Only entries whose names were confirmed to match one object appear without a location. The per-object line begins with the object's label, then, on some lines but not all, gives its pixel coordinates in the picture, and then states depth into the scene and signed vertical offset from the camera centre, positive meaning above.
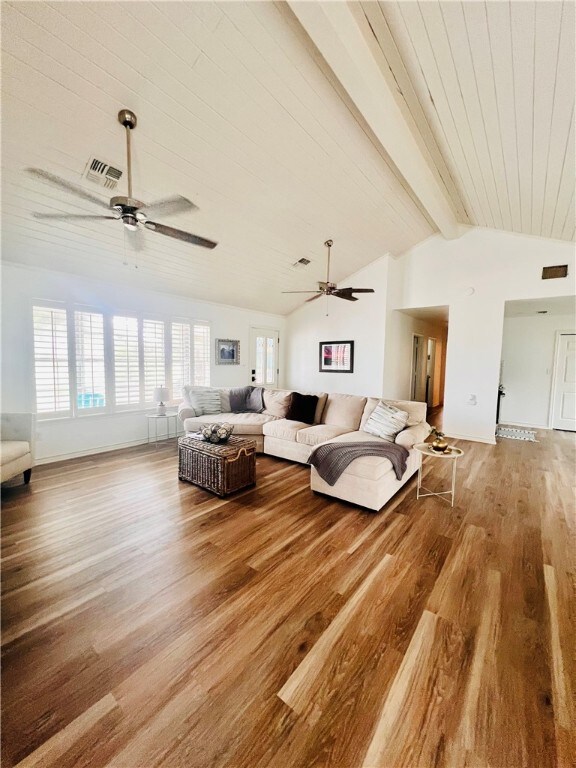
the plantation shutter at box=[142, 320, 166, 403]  4.93 +0.08
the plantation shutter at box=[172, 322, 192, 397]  5.33 +0.09
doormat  5.44 -1.22
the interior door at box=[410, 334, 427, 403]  7.14 -0.05
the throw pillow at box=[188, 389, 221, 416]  4.78 -0.62
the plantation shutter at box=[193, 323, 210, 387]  5.70 +0.15
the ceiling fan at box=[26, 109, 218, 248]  2.03 +1.12
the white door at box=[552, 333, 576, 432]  5.96 -0.30
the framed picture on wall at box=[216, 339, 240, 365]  6.09 +0.23
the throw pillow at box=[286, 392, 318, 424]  4.45 -0.66
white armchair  3.09 -0.87
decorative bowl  3.34 -0.79
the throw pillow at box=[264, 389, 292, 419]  4.71 -0.61
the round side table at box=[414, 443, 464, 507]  2.88 -0.83
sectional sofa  2.82 -0.86
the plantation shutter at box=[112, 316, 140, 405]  4.57 -0.01
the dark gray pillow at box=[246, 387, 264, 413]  5.12 -0.64
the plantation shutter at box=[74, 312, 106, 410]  4.18 -0.02
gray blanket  2.88 -0.88
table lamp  4.80 -0.57
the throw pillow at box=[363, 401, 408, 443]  3.38 -0.63
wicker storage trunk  3.05 -1.07
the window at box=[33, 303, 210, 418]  3.90 +0.03
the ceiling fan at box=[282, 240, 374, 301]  4.18 +1.04
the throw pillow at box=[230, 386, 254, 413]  5.15 -0.62
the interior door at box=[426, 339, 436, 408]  8.05 -0.05
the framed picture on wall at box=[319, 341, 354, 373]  6.36 +0.20
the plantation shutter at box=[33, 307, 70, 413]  3.81 -0.01
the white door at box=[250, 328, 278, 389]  6.86 +0.16
